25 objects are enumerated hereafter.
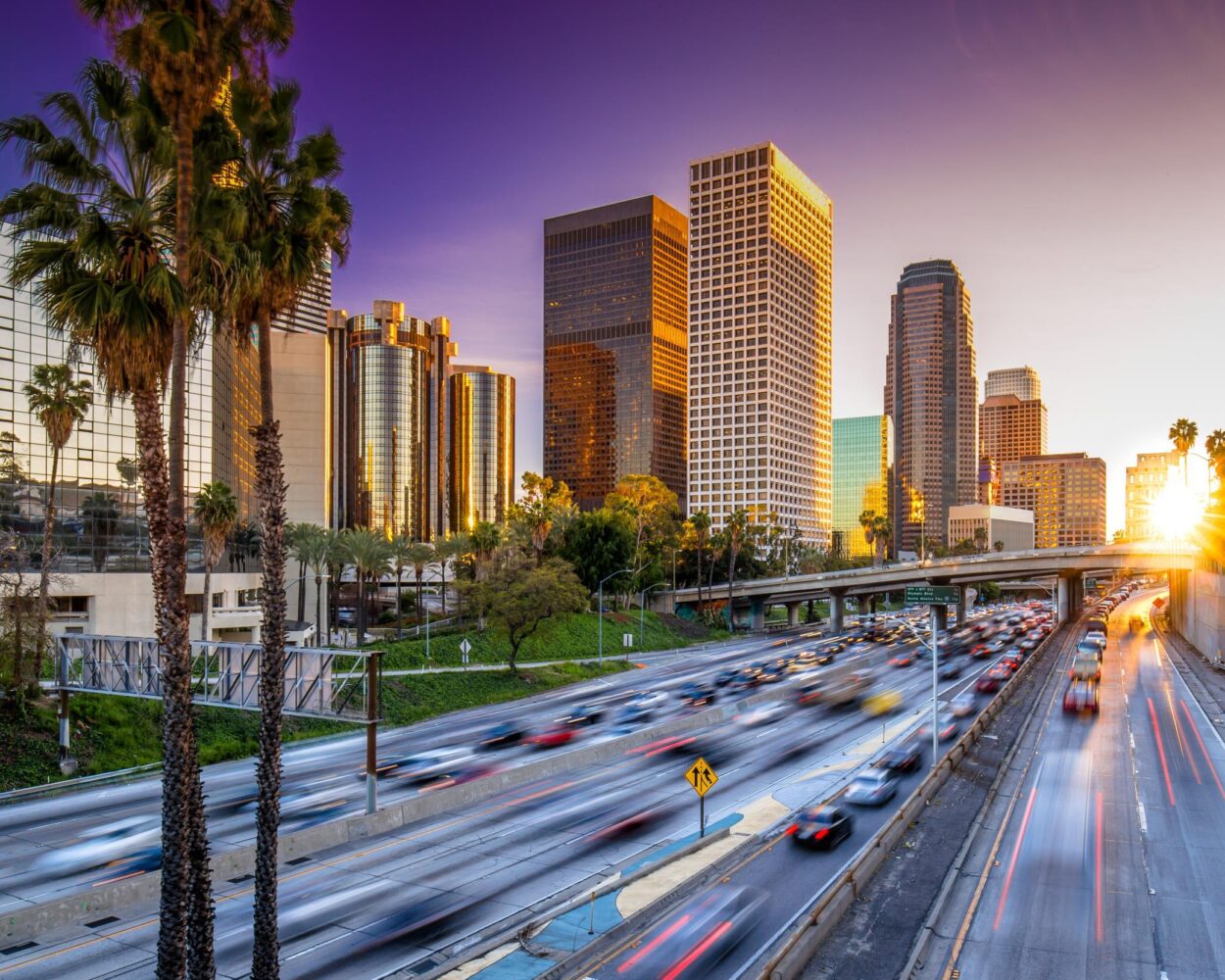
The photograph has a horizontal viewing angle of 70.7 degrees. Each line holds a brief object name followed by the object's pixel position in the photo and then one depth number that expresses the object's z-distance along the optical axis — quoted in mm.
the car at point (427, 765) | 36312
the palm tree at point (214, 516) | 54812
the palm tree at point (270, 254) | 14281
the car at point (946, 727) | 43969
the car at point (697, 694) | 56781
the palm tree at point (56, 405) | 41281
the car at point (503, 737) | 42969
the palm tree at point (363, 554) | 72562
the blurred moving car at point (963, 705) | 51656
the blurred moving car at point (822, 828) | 25891
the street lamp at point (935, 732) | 36047
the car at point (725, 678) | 65050
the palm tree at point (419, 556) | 86688
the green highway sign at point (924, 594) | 39906
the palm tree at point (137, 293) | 12336
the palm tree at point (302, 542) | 76688
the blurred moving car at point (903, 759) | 35981
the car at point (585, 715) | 49378
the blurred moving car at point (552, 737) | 43228
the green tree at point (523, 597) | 63734
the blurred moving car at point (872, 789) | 31297
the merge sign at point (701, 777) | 25953
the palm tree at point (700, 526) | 116125
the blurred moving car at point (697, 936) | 17625
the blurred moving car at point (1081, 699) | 51531
